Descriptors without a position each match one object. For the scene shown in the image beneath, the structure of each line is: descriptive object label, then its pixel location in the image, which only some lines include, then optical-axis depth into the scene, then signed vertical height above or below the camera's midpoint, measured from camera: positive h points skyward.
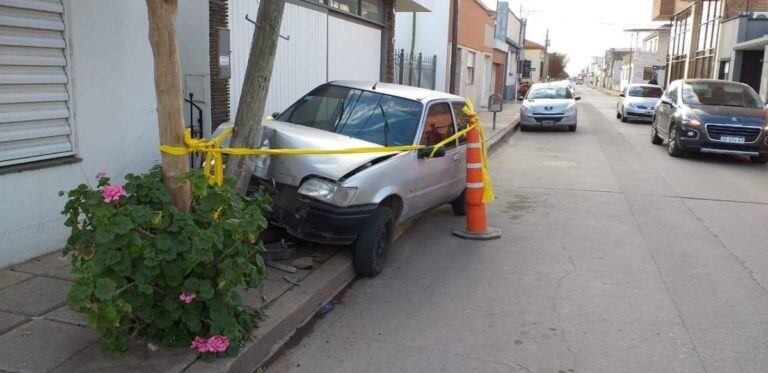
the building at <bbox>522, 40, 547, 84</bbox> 78.38 +4.30
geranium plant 3.24 -1.00
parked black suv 13.03 -0.53
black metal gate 17.97 +0.48
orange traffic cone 6.93 -1.16
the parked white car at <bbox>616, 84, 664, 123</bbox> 24.36 -0.36
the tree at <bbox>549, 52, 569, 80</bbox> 108.38 +4.21
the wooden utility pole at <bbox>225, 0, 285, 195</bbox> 4.58 -0.01
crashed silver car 5.12 -0.73
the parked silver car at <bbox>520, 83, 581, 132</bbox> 19.64 -0.62
